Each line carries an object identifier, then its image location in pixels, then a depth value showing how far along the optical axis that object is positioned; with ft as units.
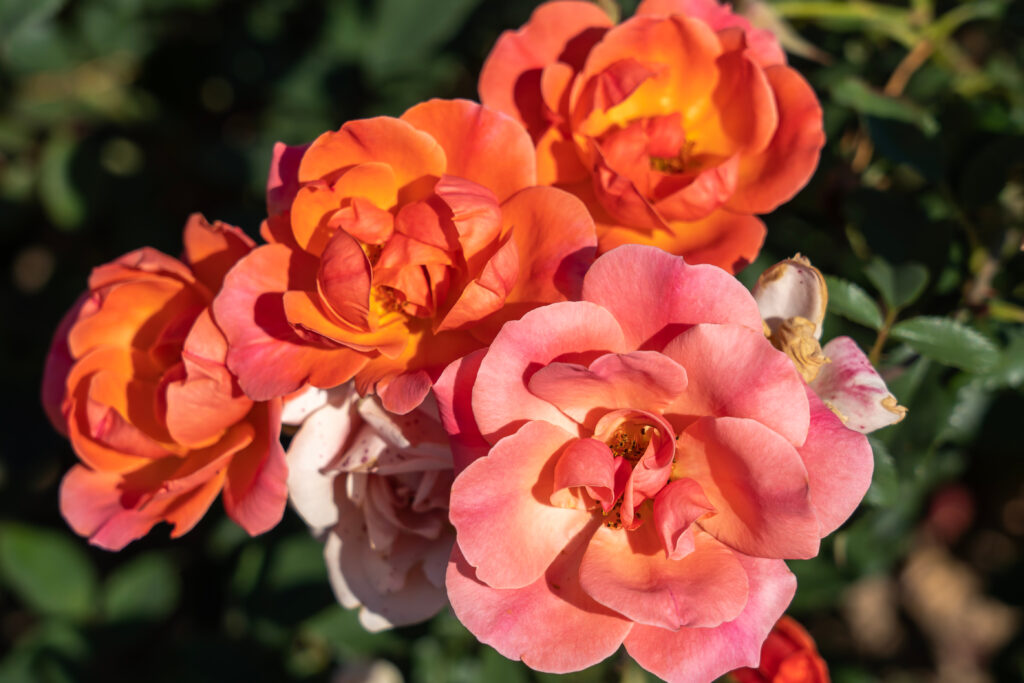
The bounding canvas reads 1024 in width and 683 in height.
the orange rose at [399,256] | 1.15
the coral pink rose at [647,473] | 1.11
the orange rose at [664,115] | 1.21
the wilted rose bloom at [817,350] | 1.16
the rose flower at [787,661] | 1.31
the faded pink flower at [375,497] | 1.21
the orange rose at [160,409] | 1.20
